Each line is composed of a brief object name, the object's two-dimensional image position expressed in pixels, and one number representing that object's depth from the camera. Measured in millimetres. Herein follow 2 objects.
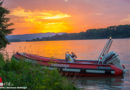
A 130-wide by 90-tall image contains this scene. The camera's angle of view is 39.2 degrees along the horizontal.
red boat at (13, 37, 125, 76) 13461
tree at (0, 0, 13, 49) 14828
